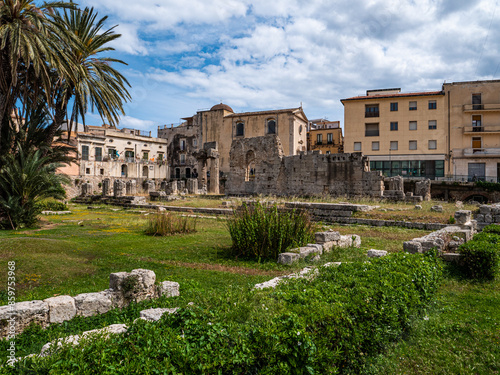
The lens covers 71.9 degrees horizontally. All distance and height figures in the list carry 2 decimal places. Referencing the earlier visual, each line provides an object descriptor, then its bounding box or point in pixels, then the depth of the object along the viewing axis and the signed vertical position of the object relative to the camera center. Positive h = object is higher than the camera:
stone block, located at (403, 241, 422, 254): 7.56 -1.34
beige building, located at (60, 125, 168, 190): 46.88 +4.95
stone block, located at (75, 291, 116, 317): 4.56 -1.59
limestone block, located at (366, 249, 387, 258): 7.67 -1.50
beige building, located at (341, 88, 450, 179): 39.34 +6.43
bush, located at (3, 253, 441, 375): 2.55 -1.28
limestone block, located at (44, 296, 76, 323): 4.29 -1.55
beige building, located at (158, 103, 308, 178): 48.19 +8.57
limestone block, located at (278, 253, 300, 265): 7.57 -1.59
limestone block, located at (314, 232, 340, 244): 9.11 -1.35
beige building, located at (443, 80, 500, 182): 37.41 +6.67
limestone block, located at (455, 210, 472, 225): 12.27 -1.10
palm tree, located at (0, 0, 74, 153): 11.91 +5.16
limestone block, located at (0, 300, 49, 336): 3.98 -1.52
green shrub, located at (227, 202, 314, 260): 8.42 -1.19
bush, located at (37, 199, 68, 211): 20.53 -1.21
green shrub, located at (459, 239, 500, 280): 6.43 -1.40
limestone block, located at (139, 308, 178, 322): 3.92 -1.49
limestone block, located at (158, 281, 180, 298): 5.23 -1.58
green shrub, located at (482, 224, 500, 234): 9.63 -1.20
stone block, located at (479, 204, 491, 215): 14.11 -0.98
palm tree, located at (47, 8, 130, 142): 16.14 +5.36
